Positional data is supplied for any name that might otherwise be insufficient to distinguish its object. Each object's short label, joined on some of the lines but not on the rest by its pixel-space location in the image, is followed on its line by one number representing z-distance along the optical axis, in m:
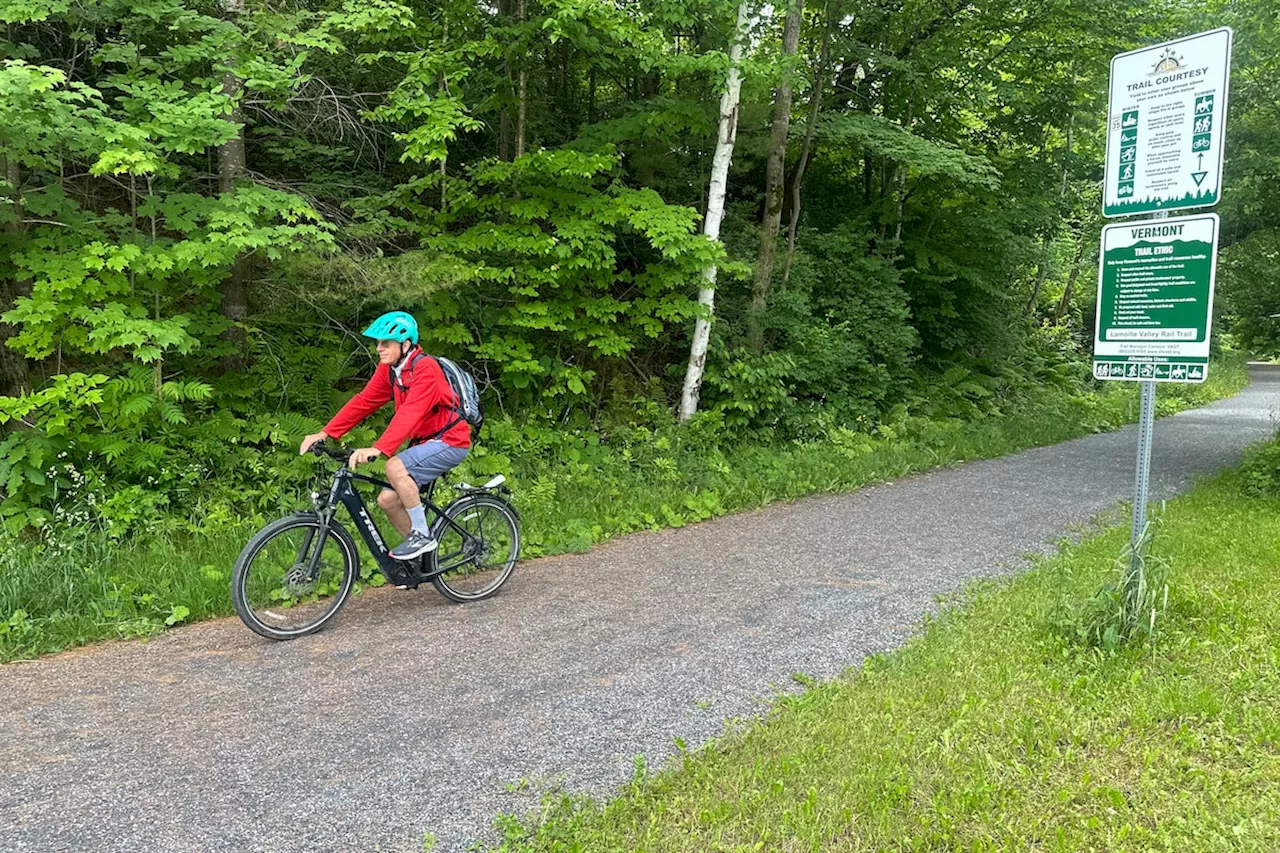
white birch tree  9.63
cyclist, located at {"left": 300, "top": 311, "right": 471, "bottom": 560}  5.16
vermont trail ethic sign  4.15
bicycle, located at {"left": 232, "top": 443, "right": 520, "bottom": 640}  4.95
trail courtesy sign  4.07
